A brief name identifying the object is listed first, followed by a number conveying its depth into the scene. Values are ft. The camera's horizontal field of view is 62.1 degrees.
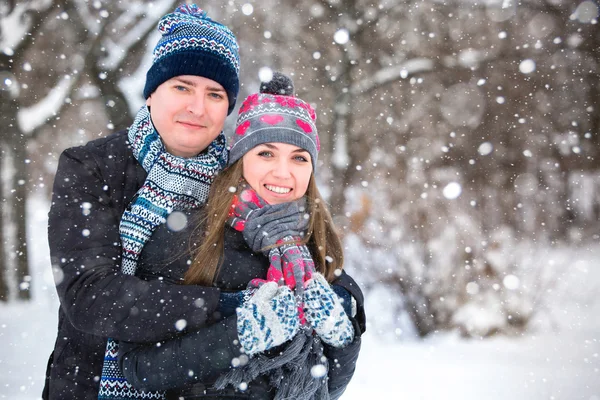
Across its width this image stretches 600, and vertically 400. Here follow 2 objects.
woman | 5.81
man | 5.87
